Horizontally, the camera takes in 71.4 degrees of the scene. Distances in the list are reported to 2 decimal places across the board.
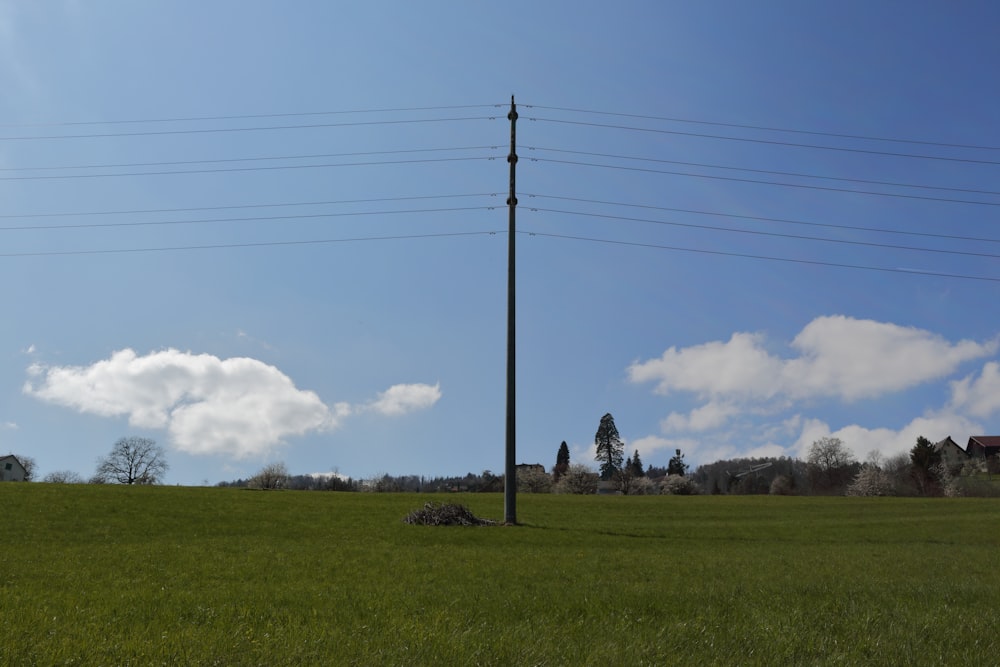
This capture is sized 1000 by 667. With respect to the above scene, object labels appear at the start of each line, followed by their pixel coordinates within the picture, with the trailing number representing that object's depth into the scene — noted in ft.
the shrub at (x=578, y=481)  474.90
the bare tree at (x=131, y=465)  485.07
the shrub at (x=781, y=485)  528.63
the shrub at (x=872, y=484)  392.88
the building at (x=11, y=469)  517.55
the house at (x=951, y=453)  501.80
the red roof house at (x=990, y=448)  645.10
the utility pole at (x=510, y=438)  118.62
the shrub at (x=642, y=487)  496.23
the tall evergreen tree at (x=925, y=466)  417.49
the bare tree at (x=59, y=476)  559.30
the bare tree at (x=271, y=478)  424.05
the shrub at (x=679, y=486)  455.22
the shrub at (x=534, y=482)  485.56
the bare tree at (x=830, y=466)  547.49
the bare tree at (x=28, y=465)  556.51
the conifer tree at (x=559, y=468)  560.41
